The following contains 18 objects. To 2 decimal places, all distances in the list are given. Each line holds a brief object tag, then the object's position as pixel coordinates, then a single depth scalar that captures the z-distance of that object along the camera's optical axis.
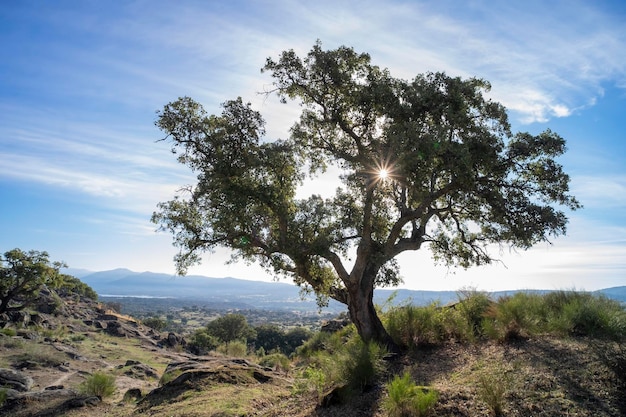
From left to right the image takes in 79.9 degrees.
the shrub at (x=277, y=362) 20.77
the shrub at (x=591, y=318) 9.85
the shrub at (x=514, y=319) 11.28
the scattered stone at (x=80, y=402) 12.47
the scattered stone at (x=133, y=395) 14.59
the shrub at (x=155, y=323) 85.19
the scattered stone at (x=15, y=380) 16.22
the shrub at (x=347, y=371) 9.11
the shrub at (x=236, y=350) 31.59
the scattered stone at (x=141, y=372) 26.09
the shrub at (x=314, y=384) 9.45
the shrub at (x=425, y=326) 13.01
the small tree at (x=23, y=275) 36.19
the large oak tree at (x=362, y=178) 11.70
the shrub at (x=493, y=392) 6.51
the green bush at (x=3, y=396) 12.36
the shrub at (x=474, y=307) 12.90
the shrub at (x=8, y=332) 31.30
